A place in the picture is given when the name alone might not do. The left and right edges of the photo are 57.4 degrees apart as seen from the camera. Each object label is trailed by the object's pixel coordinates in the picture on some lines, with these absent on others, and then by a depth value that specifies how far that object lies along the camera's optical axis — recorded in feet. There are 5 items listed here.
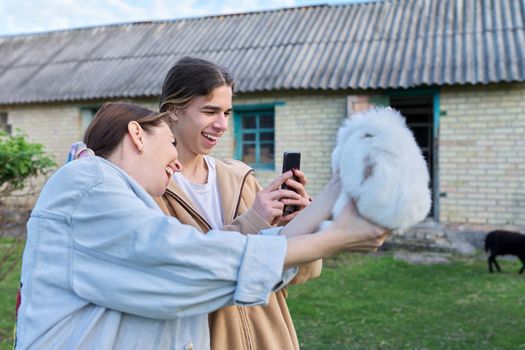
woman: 3.03
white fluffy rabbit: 3.18
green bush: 18.28
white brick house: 26.48
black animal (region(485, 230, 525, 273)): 22.67
